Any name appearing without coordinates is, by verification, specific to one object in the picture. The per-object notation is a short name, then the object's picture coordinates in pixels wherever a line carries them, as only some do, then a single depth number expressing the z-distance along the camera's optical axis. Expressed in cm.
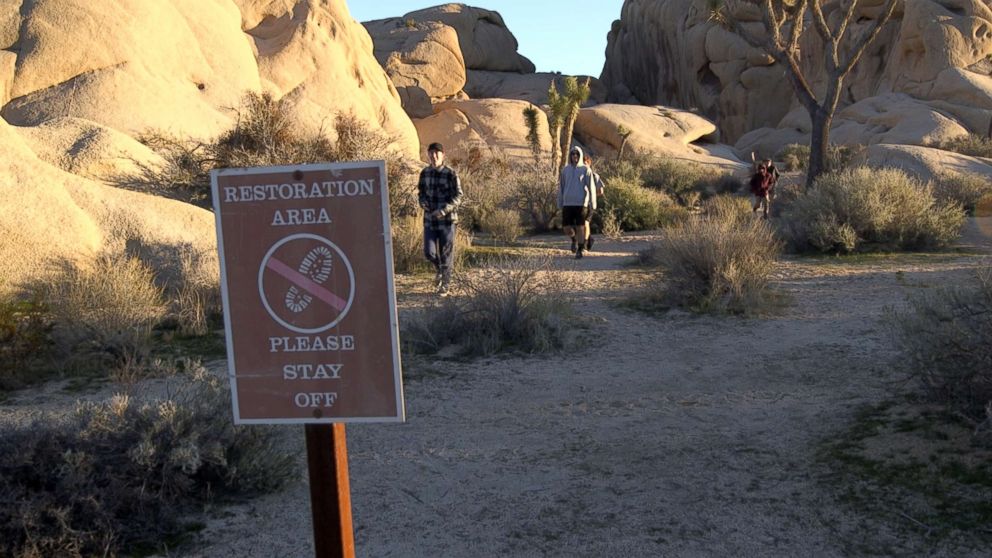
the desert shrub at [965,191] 1959
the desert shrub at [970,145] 3078
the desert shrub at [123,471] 421
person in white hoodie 1352
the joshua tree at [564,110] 3016
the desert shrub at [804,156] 2378
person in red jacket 1864
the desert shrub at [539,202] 1903
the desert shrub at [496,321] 851
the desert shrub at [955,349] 526
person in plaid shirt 1069
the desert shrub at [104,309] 797
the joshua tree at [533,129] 3341
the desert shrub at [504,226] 1669
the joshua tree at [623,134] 3603
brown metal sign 243
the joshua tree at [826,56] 2059
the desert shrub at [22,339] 735
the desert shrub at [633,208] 1889
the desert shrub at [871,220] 1413
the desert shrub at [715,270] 983
